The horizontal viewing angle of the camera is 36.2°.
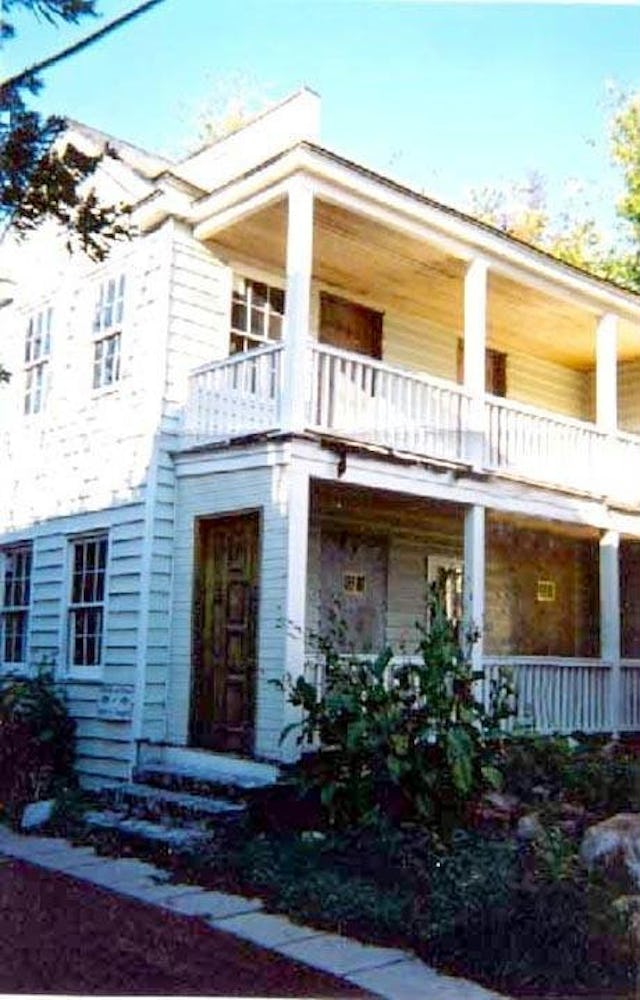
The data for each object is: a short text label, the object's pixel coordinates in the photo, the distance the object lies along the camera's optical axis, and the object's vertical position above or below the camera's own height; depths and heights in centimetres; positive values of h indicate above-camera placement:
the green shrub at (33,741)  893 -104
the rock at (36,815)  779 -147
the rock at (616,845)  529 -108
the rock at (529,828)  645 -122
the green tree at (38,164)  531 +258
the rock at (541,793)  781 -118
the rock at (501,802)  713 -116
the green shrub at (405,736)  649 -63
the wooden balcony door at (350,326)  1102 +357
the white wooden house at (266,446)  857 +190
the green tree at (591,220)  1984 +944
